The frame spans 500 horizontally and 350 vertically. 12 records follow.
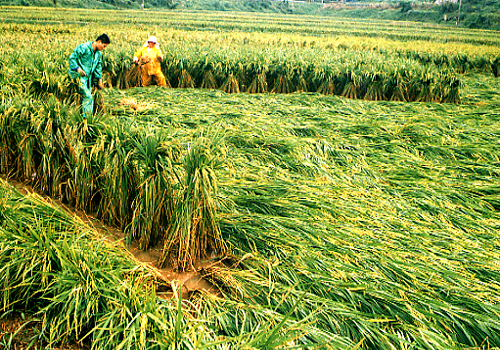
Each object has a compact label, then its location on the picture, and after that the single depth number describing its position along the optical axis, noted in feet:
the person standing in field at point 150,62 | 25.26
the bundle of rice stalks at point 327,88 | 27.09
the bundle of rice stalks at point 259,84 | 27.14
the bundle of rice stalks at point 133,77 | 26.50
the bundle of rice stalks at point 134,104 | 19.20
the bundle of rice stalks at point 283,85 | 27.14
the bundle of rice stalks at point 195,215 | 8.41
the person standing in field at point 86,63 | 16.40
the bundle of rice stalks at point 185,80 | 27.20
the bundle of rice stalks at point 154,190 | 8.98
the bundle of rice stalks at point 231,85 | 27.04
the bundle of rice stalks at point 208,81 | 27.22
